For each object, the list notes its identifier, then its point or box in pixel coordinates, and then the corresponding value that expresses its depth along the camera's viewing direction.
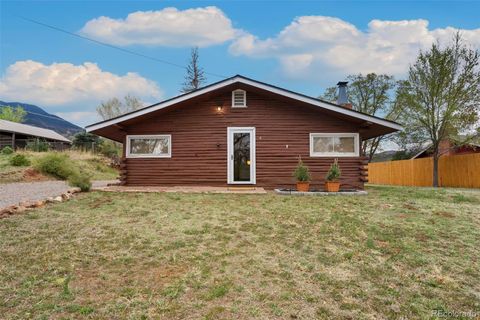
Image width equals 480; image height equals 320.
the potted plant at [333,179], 8.75
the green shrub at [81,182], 8.00
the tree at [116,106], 29.86
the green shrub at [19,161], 14.90
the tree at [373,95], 25.45
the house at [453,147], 15.93
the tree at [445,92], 14.93
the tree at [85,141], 26.92
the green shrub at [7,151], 18.67
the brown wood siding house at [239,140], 10.13
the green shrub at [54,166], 14.02
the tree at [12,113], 36.78
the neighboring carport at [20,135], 25.37
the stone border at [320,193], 8.33
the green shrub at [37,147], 21.16
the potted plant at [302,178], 8.80
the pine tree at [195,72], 27.78
